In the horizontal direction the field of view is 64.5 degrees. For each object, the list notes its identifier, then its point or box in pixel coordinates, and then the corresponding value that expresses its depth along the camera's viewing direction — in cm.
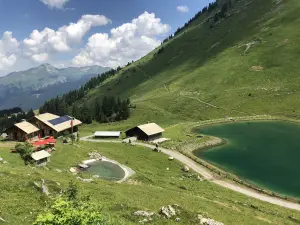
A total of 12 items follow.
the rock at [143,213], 2697
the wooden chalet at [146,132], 8541
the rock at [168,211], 2788
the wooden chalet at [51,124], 8710
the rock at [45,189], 2974
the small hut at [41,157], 5298
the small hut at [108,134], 9103
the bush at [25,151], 5360
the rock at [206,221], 2710
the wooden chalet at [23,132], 8036
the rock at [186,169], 6012
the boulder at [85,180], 4111
